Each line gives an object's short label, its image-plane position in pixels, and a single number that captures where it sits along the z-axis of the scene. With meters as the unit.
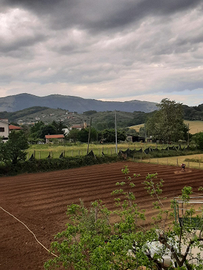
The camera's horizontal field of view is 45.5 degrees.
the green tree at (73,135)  79.00
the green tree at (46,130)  91.94
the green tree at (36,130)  89.89
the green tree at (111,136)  77.28
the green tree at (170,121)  61.69
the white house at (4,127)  55.87
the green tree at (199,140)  49.78
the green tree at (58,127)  100.30
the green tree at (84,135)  75.75
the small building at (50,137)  79.75
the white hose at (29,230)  9.09
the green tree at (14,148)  26.41
